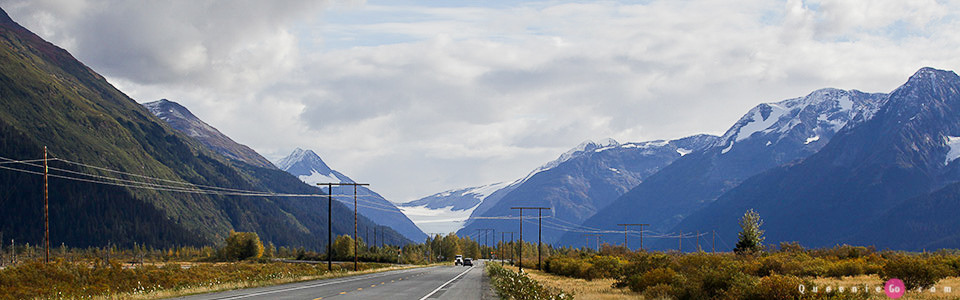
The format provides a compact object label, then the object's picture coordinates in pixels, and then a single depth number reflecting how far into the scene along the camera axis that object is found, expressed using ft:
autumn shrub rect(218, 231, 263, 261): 577.06
